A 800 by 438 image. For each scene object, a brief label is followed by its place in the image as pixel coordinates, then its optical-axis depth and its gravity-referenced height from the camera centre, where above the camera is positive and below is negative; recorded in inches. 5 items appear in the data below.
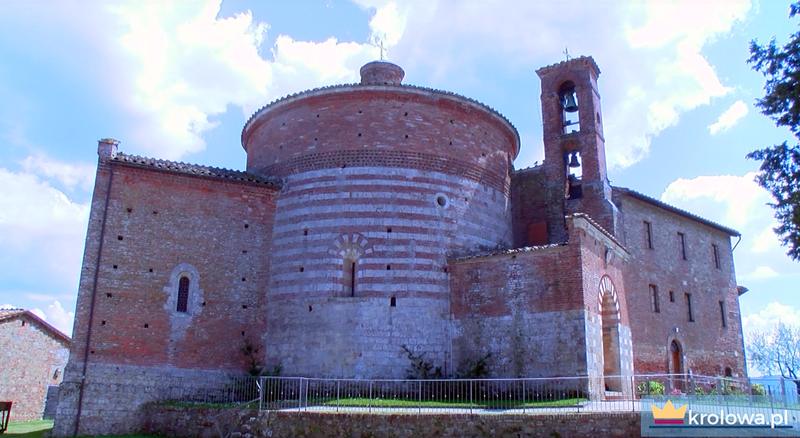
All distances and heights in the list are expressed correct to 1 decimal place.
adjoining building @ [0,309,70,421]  1050.7 +6.4
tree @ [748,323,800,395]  2282.2 +67.7
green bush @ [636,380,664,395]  758.5 -12.9
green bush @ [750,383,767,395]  600.1 -10.1
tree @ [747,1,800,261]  522.9 +201.1
